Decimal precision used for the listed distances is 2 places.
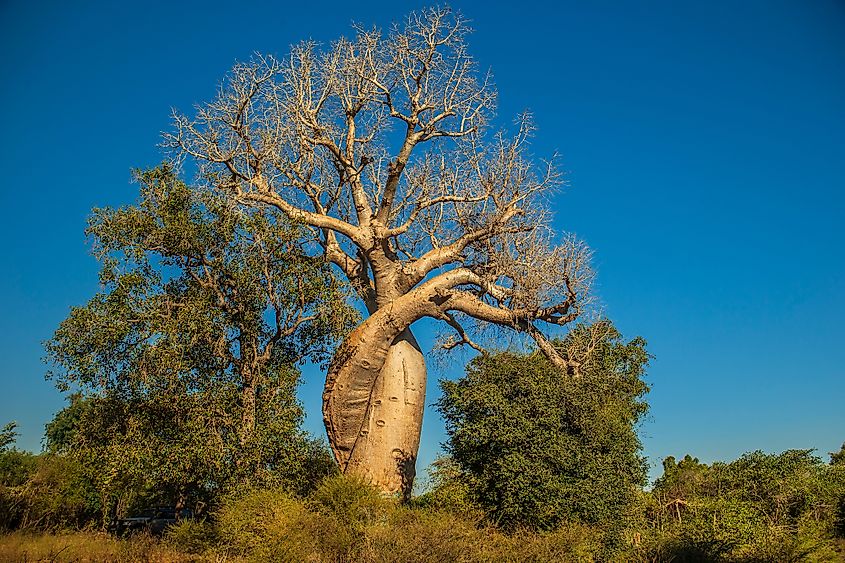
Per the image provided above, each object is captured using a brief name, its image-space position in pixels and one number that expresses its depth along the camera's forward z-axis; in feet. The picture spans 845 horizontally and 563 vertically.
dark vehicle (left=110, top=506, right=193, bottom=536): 49.50
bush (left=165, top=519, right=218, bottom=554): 36.63
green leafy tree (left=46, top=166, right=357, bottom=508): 38.29
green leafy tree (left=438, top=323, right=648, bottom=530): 37.58
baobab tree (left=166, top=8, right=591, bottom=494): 43.21
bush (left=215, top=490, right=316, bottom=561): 30.09
